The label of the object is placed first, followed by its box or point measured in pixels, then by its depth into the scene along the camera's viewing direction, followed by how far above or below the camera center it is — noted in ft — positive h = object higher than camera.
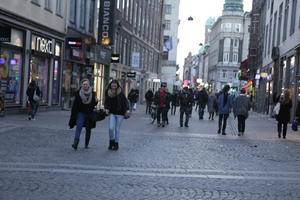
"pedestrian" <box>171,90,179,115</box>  111.23 -3.17
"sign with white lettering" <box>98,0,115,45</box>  112.16 +12.59
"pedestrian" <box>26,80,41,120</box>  63.98 -2.46
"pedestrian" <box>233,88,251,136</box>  59.98 -2.46
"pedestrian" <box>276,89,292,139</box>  58.34 -2.40
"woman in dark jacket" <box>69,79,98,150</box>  38.09 -2.16
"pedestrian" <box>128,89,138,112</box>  102.42 -2.92
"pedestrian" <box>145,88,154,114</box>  98.94 -2.65
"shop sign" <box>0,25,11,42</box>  56.80 +4.70
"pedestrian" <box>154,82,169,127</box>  69.00 -2.59
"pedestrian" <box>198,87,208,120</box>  96.20 -2.85
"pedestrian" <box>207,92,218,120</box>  97.89 -3.42
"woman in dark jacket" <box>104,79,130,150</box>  39.22 -1.96
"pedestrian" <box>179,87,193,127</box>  69.92 -2.41
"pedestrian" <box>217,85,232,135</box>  60.70 -2.13
